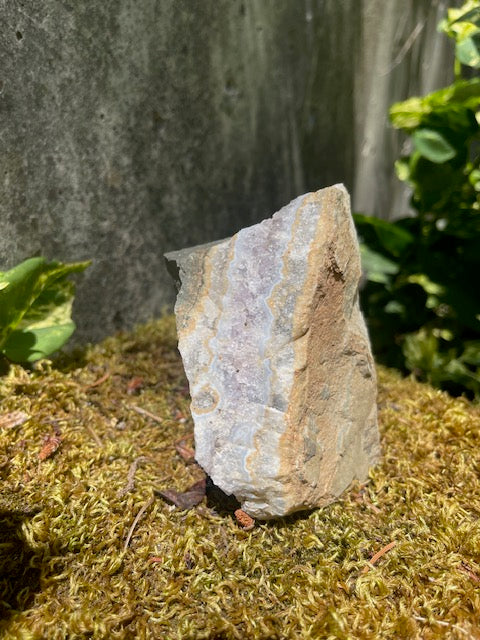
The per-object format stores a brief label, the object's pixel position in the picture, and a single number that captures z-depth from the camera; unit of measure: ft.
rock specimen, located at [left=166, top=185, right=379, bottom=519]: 0.50
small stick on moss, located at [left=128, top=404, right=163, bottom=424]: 0.68
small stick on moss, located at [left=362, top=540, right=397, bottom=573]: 0.50
